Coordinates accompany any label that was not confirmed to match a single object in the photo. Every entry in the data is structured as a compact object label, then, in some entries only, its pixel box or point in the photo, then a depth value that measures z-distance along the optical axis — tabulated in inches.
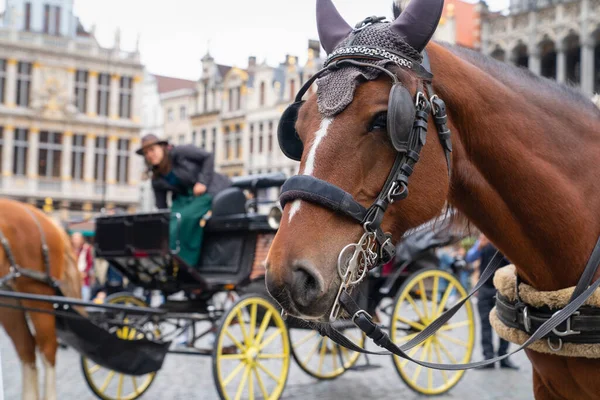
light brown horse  207.0
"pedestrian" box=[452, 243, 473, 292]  316.5
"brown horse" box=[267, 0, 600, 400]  71.6
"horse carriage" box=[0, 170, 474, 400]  202.5
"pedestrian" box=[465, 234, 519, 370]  292.4
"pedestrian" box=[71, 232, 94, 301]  428.8
